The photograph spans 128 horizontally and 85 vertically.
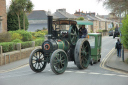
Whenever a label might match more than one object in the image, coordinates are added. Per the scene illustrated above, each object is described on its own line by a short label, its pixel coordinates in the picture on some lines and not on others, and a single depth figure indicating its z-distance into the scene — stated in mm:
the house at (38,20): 56988
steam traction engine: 11766
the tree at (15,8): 32134
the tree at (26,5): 33188
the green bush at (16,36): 23616
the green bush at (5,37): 20606
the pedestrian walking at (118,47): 22006
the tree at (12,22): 33656
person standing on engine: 14194
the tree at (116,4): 21125
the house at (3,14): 29203
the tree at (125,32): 16094
